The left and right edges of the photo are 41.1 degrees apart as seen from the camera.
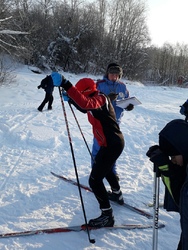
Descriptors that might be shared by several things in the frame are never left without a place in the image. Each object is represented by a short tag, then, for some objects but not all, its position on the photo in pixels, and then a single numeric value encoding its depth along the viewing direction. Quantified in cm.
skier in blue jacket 403
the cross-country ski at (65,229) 282
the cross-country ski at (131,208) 347
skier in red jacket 289
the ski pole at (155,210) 233
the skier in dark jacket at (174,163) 172
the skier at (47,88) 955
